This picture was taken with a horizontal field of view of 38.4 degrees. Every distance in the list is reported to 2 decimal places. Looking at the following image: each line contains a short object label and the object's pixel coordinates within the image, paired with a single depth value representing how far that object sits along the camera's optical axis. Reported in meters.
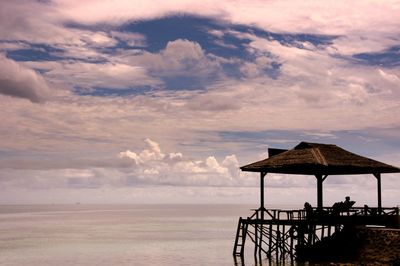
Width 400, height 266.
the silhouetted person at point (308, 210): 34.78
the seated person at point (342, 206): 34.00
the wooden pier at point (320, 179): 32.61
